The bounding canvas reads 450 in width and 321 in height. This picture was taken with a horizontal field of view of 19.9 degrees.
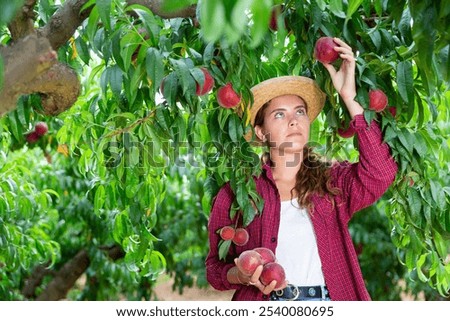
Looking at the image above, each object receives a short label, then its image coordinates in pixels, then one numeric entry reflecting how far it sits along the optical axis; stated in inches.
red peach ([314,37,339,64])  145.2
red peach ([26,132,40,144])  227.0
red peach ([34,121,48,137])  223.4
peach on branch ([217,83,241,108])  147.7
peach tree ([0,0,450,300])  127.1
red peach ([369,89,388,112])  145.8
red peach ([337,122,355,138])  156.2
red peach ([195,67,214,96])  143.3
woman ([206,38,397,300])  151.7
